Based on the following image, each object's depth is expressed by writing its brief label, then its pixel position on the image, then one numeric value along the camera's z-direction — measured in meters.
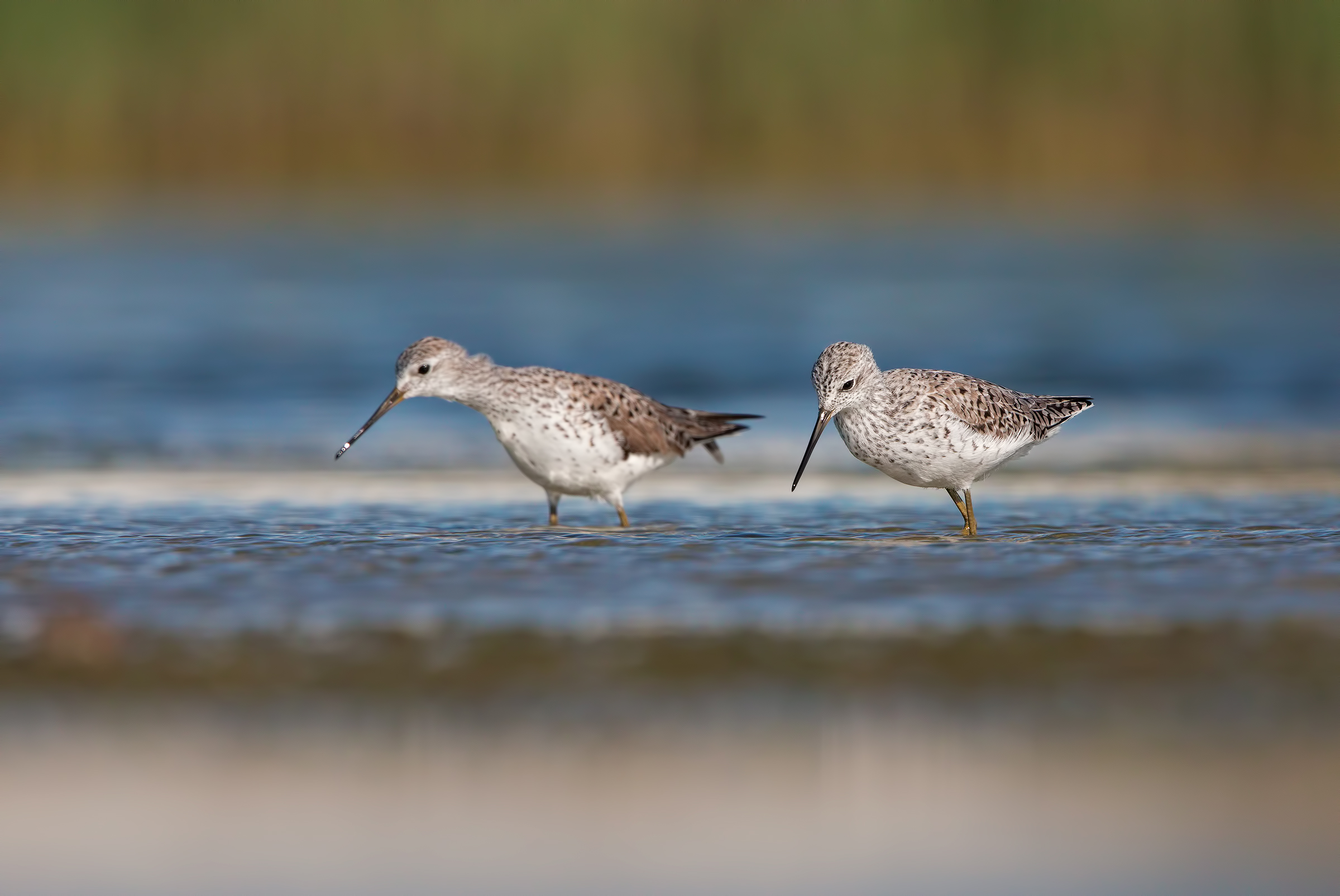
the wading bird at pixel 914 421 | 19.41
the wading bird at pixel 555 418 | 20.23
